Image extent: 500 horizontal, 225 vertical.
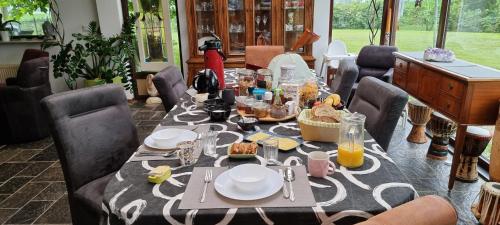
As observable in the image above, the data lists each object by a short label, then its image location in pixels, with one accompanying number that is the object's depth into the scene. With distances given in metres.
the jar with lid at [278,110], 1.77
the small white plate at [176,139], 1.43
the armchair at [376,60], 3.96
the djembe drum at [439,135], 2.84
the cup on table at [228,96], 2.09
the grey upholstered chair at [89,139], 1.57
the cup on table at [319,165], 1.16
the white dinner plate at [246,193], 1.04
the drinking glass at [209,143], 1.39
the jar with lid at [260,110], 1.80
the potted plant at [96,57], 4.36
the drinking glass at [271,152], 1.31
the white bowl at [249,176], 1.06
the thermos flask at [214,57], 2.40
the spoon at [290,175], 1.13
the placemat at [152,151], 1.34
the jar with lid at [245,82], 2.27
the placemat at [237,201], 1.00
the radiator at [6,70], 4.95
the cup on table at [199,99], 2.09
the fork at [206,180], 1.05
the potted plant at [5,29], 4.88
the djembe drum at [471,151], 2.42
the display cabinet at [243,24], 4.29
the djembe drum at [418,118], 3.14
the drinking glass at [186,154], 1.28
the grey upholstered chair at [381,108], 1.55
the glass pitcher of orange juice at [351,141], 1.23
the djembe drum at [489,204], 1.87
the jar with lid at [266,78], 2.32
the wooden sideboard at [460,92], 2.19
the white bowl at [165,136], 1.45
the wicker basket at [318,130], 1.43
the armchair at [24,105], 3.41
